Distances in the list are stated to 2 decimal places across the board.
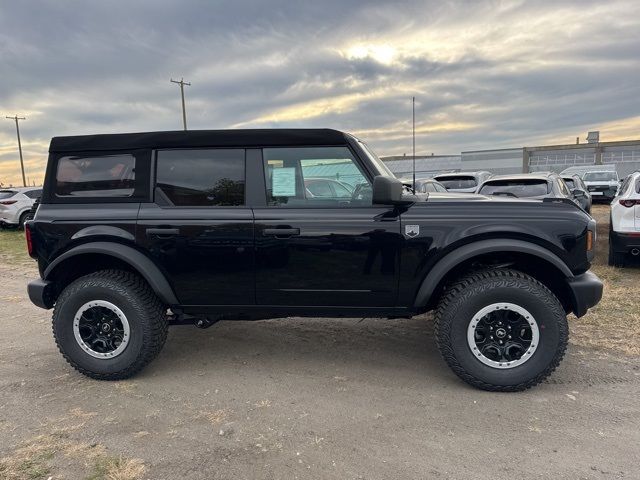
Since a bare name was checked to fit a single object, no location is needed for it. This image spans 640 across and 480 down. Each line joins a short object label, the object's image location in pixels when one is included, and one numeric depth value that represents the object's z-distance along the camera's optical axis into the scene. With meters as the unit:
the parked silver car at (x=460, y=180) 12.90
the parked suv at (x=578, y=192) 10.51
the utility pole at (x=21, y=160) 48.53
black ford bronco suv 3.30
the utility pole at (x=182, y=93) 37.72
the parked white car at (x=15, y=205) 15.48
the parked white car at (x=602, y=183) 18.55
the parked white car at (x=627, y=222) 6.27
